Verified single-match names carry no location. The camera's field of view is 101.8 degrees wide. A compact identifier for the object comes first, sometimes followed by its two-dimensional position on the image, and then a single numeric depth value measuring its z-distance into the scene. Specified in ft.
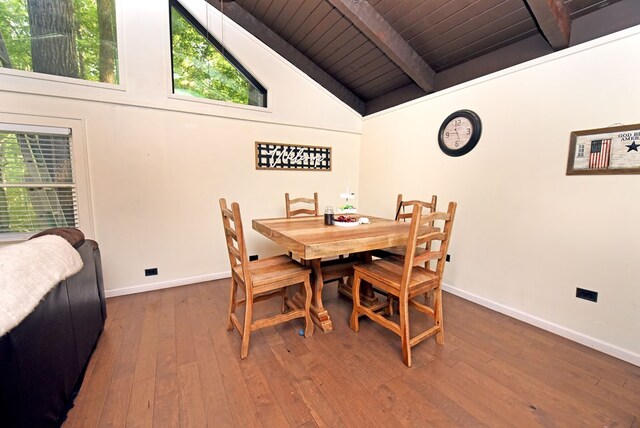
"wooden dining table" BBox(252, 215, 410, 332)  5.25
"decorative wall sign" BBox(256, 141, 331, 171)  10.61
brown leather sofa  3.03
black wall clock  8.39
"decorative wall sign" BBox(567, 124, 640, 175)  5.69
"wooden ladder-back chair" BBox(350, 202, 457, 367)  5.41
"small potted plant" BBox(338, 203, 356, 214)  7.82
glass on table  7.36
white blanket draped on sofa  2.91
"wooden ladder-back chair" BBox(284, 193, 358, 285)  7.80
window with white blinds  7.22
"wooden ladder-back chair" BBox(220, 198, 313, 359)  5.66
